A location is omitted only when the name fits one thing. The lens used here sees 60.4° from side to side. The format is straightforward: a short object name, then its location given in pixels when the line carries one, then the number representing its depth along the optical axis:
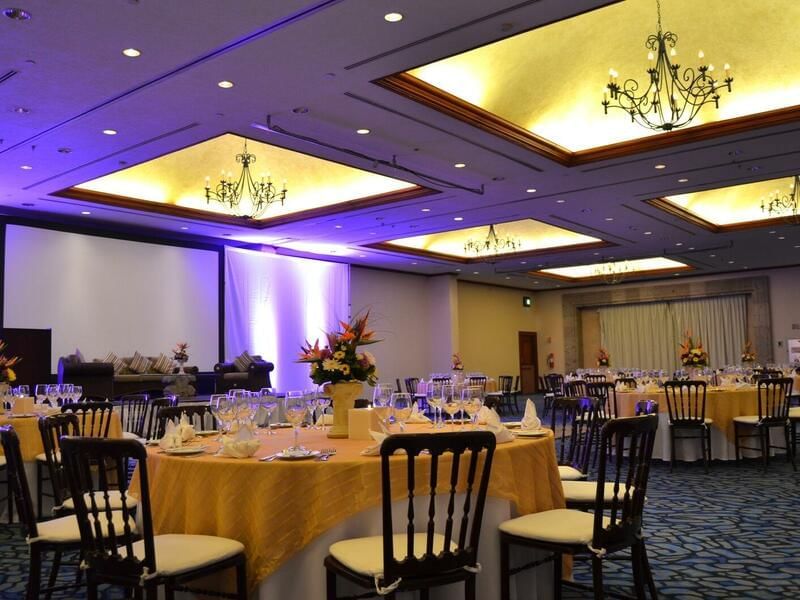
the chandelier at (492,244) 14.44
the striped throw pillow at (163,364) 12.23
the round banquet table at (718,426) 7.81
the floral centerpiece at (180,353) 12.33
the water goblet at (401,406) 3.33
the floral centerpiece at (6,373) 6.49
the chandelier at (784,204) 10.79
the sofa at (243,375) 12.78
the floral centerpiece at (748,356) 11.33
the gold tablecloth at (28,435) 5.52
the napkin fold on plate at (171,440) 3.18
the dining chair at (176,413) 4.15
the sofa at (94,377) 10.25
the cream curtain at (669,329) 19.78
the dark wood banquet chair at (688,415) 7.30
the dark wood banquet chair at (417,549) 2.30
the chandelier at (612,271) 18.51
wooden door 22.69
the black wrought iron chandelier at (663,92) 5.57
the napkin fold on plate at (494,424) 3.12
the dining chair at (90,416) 5.08
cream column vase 3.49
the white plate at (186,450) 3.03
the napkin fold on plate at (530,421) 3.64
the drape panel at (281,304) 14.09
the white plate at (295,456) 2.76
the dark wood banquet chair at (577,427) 4.00
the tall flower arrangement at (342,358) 3.44
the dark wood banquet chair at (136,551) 2.39
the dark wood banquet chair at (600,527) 2.72
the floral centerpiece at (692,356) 9.21
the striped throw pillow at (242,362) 13.20
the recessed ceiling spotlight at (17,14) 4.75
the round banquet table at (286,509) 2.66
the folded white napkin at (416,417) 4.04
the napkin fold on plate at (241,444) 2.86
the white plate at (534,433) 3.40
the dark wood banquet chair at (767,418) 7.30
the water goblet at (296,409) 3.16
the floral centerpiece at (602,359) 12.23
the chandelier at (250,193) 9.47
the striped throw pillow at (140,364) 11.98
